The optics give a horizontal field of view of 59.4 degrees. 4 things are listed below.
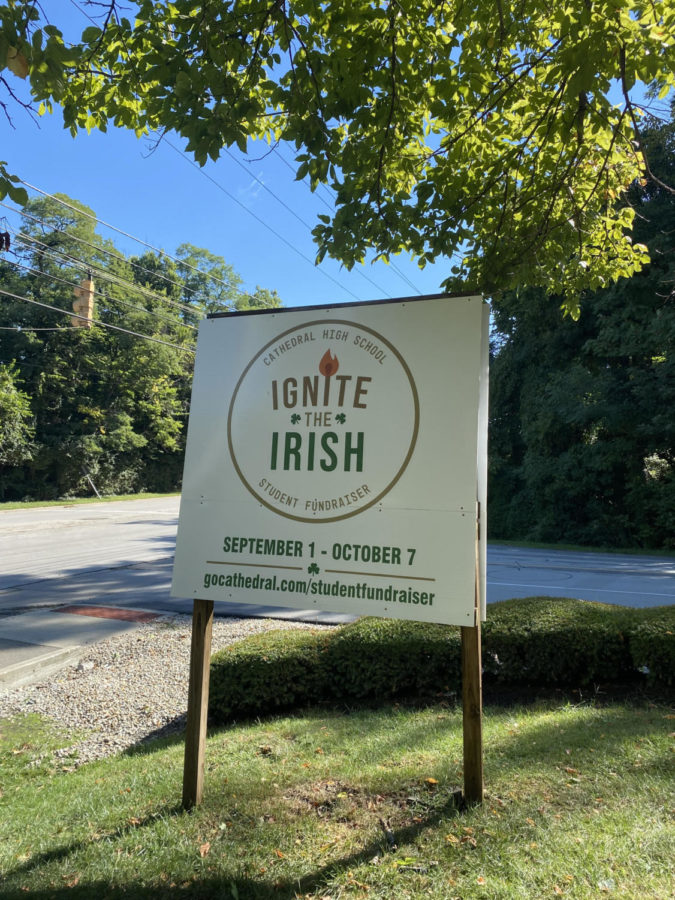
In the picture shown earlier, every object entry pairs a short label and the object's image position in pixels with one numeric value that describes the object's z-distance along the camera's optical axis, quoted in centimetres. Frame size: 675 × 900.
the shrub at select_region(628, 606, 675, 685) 445
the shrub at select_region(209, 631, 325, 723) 461
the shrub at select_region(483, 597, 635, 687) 462
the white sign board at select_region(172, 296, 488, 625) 274
